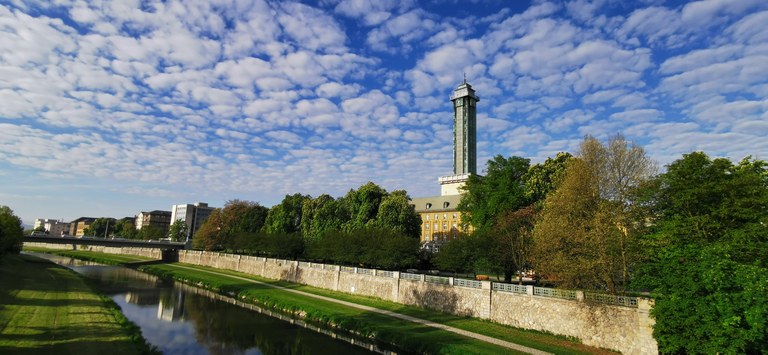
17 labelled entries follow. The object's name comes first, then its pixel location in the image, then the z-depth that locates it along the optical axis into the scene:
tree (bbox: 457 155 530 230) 47.25
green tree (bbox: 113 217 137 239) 167.20
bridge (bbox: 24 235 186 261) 77.90
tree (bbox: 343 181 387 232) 66.44
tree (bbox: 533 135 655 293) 27.30
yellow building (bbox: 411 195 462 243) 98.06
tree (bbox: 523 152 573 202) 45.94
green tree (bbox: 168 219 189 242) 145.38
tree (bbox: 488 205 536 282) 40.75
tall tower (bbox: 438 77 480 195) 123.31
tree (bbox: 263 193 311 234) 83.56
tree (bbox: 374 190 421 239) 61.94
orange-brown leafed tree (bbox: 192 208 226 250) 96.00
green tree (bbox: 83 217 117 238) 187.12
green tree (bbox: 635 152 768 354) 17.77
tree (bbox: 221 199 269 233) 96.06
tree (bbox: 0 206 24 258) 50.06
